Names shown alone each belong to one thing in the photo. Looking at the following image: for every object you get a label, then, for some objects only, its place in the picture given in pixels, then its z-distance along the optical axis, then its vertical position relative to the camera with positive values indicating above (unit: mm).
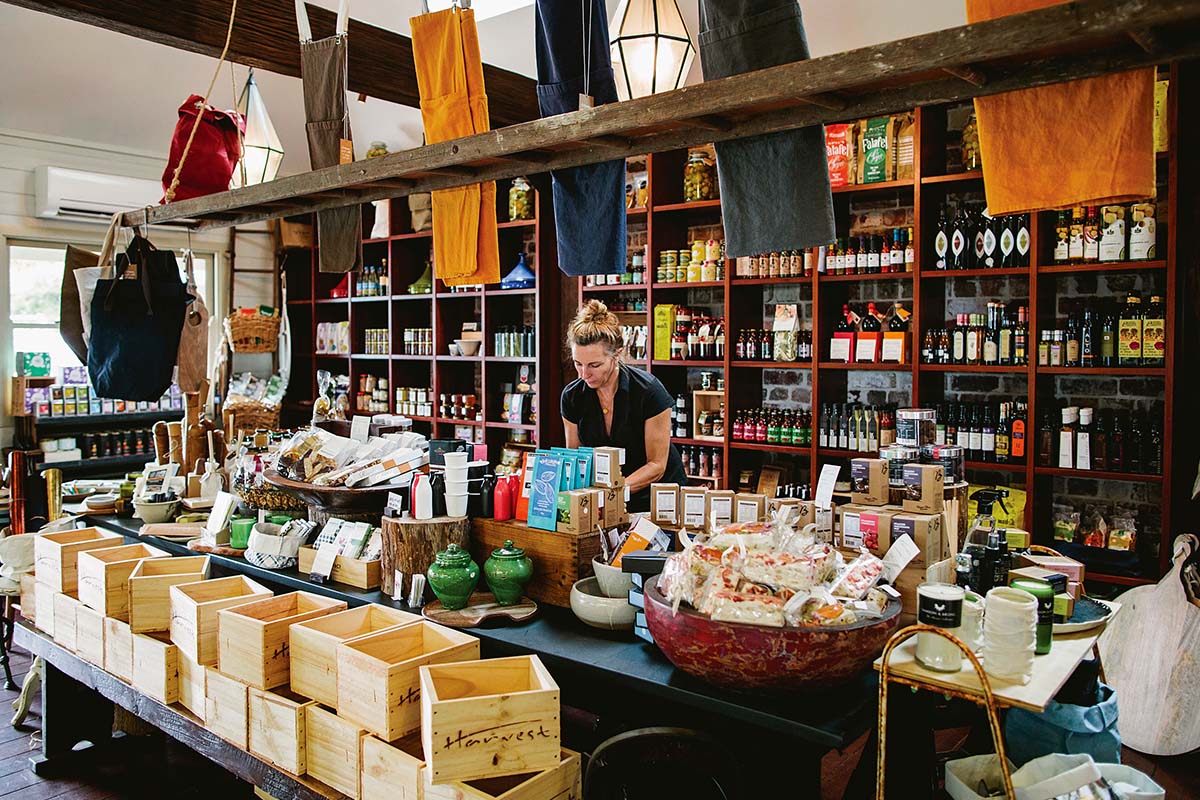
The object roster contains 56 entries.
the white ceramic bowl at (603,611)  2295 -618
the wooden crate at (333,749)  2105 -925
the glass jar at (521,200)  5918 +1256
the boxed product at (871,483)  2414 -286
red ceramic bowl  1786 -571
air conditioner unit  6105 +1372
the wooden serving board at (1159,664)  3375 -1145
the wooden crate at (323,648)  2258 -723
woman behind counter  3742 -104
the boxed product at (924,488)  2326 -290
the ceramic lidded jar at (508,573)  2484 -555
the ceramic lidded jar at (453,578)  2514 -576
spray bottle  2383 -511
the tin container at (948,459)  2582 -233
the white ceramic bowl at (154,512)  3738 -567
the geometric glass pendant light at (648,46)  2523 +994
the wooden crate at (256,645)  2373 -741
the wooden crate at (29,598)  3467 -888
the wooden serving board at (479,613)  2424 -665
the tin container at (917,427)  2697 -145
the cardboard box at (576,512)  2502 -384
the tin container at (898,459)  2432 -226
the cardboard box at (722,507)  2498 -364
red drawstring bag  3879 +1051
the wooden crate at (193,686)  2539 -919
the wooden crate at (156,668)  2654 -898
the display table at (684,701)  1822 -711
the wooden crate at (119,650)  2818 -893
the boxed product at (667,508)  2600 -382
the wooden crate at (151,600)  2799 -716
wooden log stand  2639 -493
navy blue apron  2650 +867
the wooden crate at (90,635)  2965 -889
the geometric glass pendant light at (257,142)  4074 +1144
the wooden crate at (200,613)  2553 -705
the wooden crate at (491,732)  1900 -792
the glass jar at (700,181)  5055 +1188
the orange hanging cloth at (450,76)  2850 +1024
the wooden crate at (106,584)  2924 -700
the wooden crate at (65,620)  3115 -878
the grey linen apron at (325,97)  3197 +1071
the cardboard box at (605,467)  2650 -263
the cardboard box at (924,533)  2209 -398
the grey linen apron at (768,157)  2139 +579
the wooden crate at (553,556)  2508 -518
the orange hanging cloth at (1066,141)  1636 +482
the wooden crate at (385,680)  2061 -732
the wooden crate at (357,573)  2773 -626
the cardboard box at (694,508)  2559 -377
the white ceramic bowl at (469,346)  6316 +263
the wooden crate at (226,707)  2387 -927
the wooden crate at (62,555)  3221 -660
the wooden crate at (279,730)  2223 -921
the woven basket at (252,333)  6938 +404
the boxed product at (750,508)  2459 -362
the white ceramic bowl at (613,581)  2350 -549
